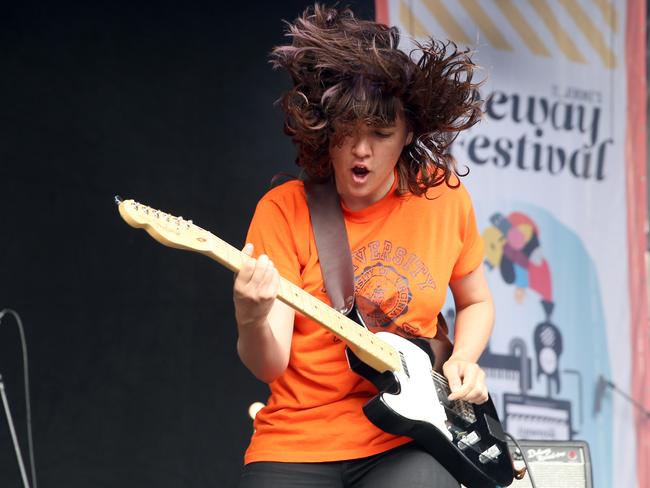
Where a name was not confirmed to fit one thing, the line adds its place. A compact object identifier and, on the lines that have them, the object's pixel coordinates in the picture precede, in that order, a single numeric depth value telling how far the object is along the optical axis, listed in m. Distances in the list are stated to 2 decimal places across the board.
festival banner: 8.84
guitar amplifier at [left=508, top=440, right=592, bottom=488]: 6.53
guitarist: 4.75
